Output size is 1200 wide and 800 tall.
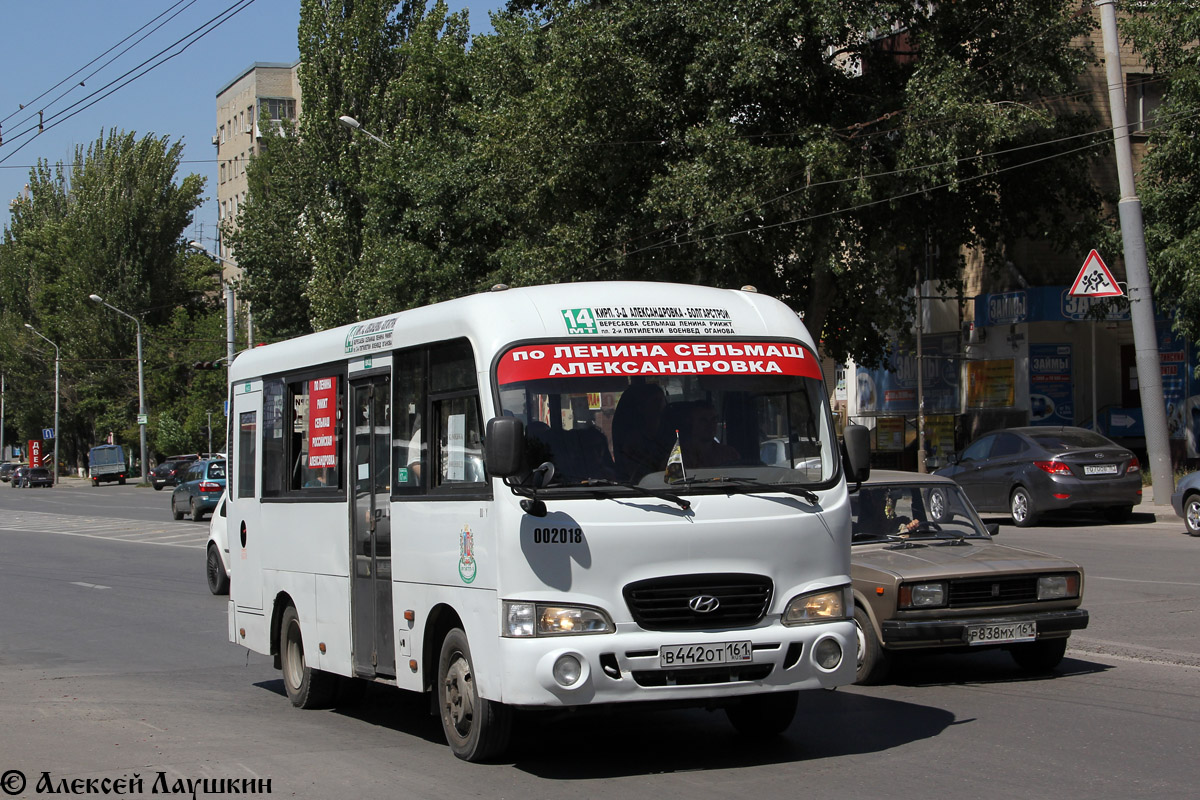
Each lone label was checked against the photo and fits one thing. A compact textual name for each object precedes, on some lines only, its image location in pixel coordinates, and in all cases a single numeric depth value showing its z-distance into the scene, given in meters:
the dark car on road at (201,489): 34.88
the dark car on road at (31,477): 80.56
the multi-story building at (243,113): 99.25
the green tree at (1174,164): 25.11
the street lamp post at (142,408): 68.79
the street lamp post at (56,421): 81.79
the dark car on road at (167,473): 63.09
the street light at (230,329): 49.70
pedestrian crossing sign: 23.84
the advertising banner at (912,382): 36.44
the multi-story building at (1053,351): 31.55
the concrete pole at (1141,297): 23.66
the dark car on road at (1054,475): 21.92
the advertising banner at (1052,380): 33.16
